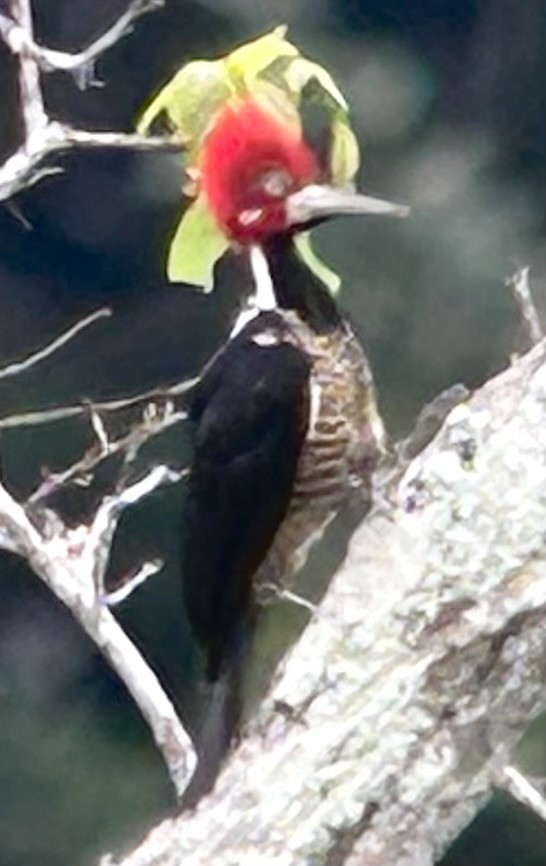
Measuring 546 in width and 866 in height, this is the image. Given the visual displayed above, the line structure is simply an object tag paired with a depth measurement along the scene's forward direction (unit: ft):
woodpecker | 14.11
